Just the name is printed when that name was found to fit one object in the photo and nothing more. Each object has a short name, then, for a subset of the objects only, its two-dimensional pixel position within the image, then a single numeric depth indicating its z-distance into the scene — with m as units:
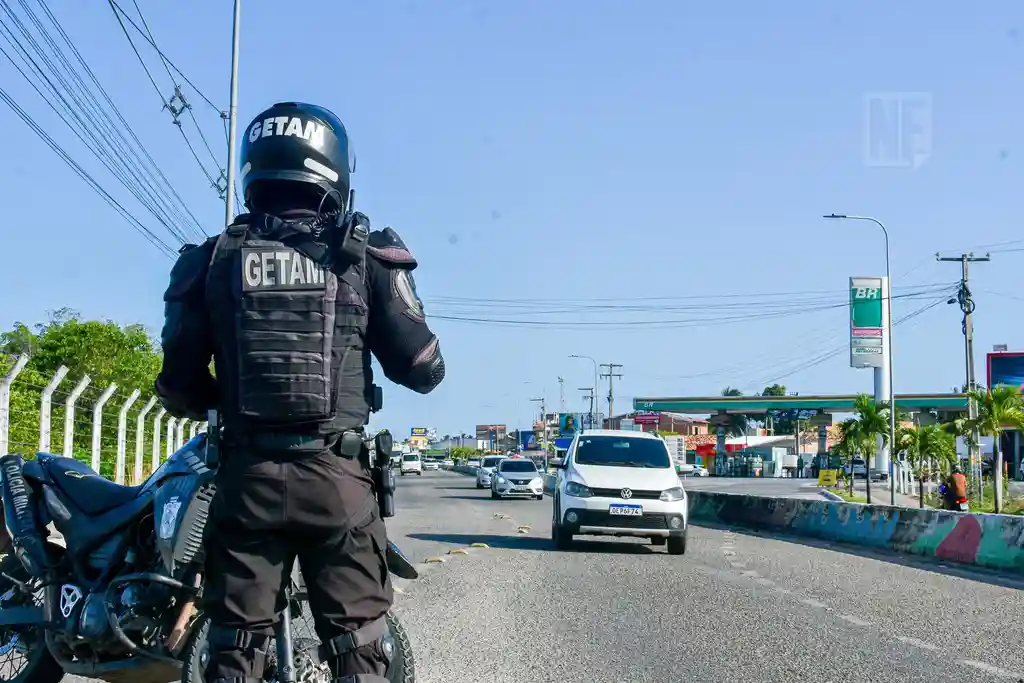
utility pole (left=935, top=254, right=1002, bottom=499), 45.34
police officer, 3.24
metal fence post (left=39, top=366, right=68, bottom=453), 13.69
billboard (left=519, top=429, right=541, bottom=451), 153.35
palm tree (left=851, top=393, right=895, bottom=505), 47.78
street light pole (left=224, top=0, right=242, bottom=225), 27.84
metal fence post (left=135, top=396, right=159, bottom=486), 17.35
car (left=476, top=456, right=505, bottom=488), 55.34
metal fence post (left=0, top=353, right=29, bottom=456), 12.20
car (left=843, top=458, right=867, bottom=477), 80.62
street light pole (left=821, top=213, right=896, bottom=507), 41.69
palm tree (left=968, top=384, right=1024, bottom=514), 35.19
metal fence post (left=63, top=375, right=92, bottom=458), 14.56
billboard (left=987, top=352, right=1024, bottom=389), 65.69
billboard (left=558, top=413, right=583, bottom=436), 127.15
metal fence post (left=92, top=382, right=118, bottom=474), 15.19
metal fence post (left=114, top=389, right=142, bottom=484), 16.91
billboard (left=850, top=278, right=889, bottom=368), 61.69
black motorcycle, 4.48
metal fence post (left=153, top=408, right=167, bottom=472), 18.94
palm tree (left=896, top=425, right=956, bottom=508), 41.88
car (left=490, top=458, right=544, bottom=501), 40.62
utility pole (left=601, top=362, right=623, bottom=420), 95.35
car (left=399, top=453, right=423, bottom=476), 94.40
